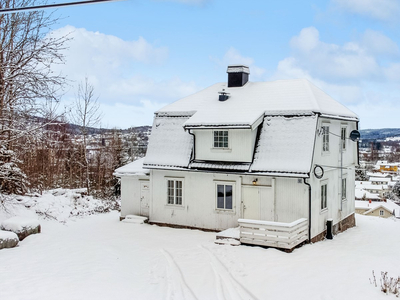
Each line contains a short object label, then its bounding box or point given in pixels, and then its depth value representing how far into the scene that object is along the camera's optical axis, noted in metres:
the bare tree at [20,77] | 13.04
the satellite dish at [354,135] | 19.45
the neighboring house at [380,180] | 98.75
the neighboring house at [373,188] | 84.94
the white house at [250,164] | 15.64
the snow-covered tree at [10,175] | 14.12
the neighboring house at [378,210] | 58.81
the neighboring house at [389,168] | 131.62
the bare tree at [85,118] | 30.38
